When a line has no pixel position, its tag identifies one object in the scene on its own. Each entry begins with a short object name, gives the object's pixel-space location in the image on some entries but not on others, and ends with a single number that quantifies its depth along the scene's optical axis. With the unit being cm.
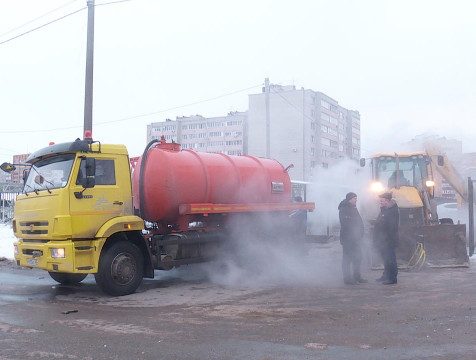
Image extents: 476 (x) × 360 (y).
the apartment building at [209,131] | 8806
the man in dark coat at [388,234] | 936
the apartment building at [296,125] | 7439
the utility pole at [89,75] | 1337
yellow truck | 825
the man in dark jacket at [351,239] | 951
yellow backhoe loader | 1144
